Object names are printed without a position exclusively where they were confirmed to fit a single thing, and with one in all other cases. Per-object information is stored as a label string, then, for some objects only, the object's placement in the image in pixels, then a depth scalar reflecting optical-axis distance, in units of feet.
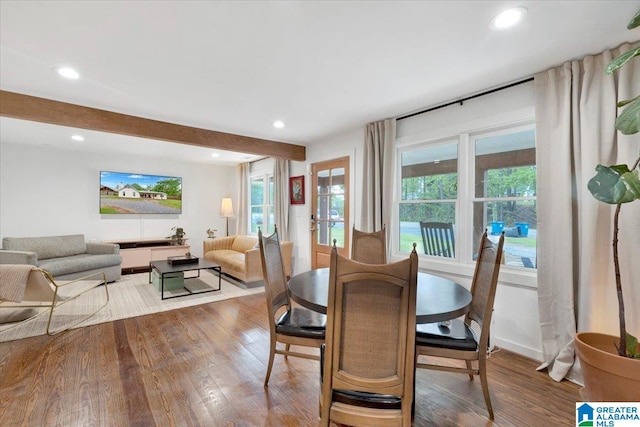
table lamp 21.69
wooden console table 17.30
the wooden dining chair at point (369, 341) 3.77
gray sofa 12.23
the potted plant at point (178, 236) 19.03
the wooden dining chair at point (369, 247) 8.68
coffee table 12.89
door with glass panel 13.62
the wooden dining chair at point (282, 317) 6.03
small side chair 8.16
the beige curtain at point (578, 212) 6.22
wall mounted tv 18.20
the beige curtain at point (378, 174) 11.07
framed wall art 16.16
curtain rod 8.07
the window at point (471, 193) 8.32
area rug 9.56
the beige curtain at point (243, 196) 21.52
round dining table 4.73
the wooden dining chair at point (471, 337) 5.41
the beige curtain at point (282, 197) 17.04
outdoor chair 9.89
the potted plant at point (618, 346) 4.59
